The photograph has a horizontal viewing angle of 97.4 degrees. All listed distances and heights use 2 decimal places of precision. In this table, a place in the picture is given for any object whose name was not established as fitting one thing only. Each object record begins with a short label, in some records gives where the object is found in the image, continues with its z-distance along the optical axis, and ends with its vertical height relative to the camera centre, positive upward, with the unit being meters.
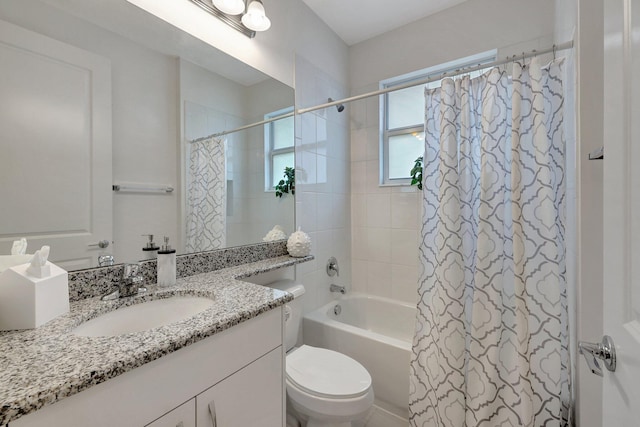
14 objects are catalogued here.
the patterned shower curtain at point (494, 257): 1.22 -0.23
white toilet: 1.20 -0.79
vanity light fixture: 1.37 +1.01
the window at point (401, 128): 2.31 +0.69
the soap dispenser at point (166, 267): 1.06 -0.21
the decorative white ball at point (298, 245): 1.70 -0.21
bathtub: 1.61 -0.86
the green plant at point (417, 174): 2.10 +0.27
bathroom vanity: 0.49 -0.33
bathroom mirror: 0.84 +0.30
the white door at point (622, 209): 0.47 +0.00
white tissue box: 0.67 -0.21
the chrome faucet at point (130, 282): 0.97 -0.25
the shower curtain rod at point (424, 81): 1.25 +0.70
